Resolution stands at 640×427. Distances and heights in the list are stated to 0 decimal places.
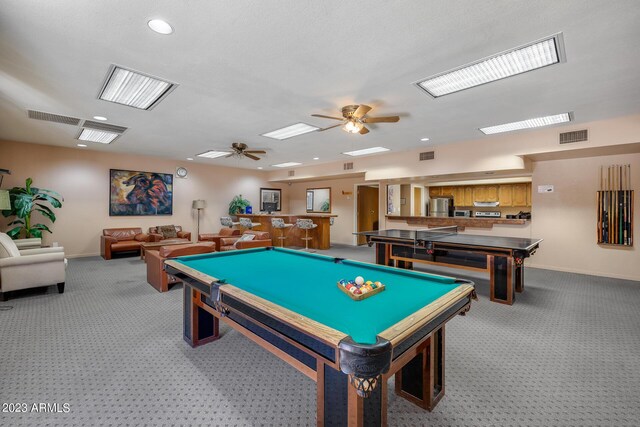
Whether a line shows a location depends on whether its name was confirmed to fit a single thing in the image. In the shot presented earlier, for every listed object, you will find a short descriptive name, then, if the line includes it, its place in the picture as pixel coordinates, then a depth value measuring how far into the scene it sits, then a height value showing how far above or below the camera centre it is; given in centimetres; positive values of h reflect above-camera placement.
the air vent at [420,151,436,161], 656 +134
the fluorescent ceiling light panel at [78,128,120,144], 531 +157
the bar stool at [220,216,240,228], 841 -32
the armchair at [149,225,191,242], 714 -62
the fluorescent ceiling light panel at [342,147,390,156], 686 +155
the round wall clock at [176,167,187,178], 863 +125
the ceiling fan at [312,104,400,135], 375 +130
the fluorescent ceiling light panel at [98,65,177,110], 304 +152
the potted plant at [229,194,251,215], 972 +23
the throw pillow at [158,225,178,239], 770 -55
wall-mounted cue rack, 489 +7
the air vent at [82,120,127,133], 475 +154
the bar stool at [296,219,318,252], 745 -35
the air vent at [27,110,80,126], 426 +154
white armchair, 366 -79
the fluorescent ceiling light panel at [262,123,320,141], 495 +154
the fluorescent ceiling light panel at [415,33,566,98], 246 +147
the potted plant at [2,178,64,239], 557 +11
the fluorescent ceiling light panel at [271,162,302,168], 898 +158
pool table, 114 -52
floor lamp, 872 +24
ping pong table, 366 -64
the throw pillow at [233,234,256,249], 591 -57
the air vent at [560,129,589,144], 462 +126
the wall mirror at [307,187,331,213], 1021 +44
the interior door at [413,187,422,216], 876 +31
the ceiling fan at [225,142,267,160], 612 +141
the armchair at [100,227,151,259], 662 -70
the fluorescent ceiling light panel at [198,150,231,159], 727 +158
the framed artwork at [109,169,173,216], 752 +55
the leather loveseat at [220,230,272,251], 556 -66
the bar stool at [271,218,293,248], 785 -42
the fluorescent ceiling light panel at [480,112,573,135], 437 +148
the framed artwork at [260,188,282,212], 1084 +61
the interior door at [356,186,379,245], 947 +3
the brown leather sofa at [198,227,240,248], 769 -68
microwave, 840 -8
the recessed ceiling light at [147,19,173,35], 212 +147
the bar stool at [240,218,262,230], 816 -33
